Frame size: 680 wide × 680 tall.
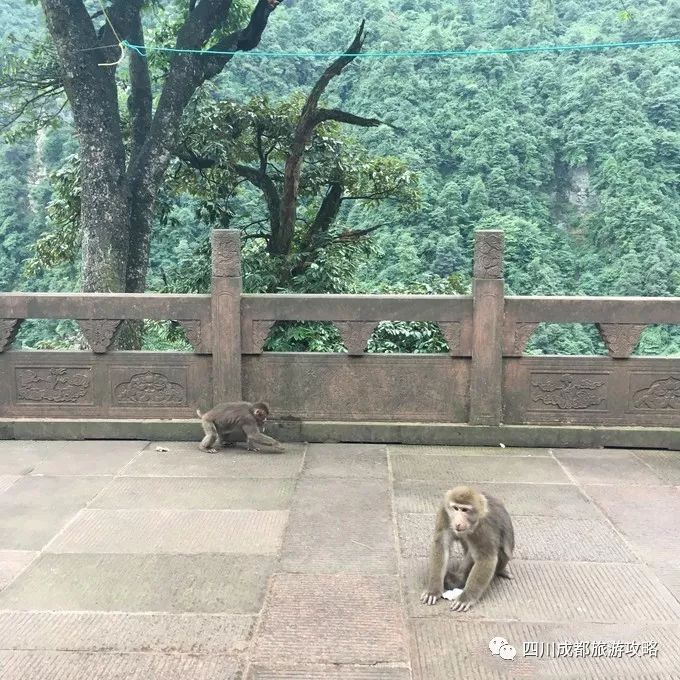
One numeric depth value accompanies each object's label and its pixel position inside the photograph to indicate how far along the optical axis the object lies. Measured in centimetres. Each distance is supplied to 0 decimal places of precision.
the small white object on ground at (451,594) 326
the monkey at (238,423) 554
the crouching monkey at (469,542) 314
